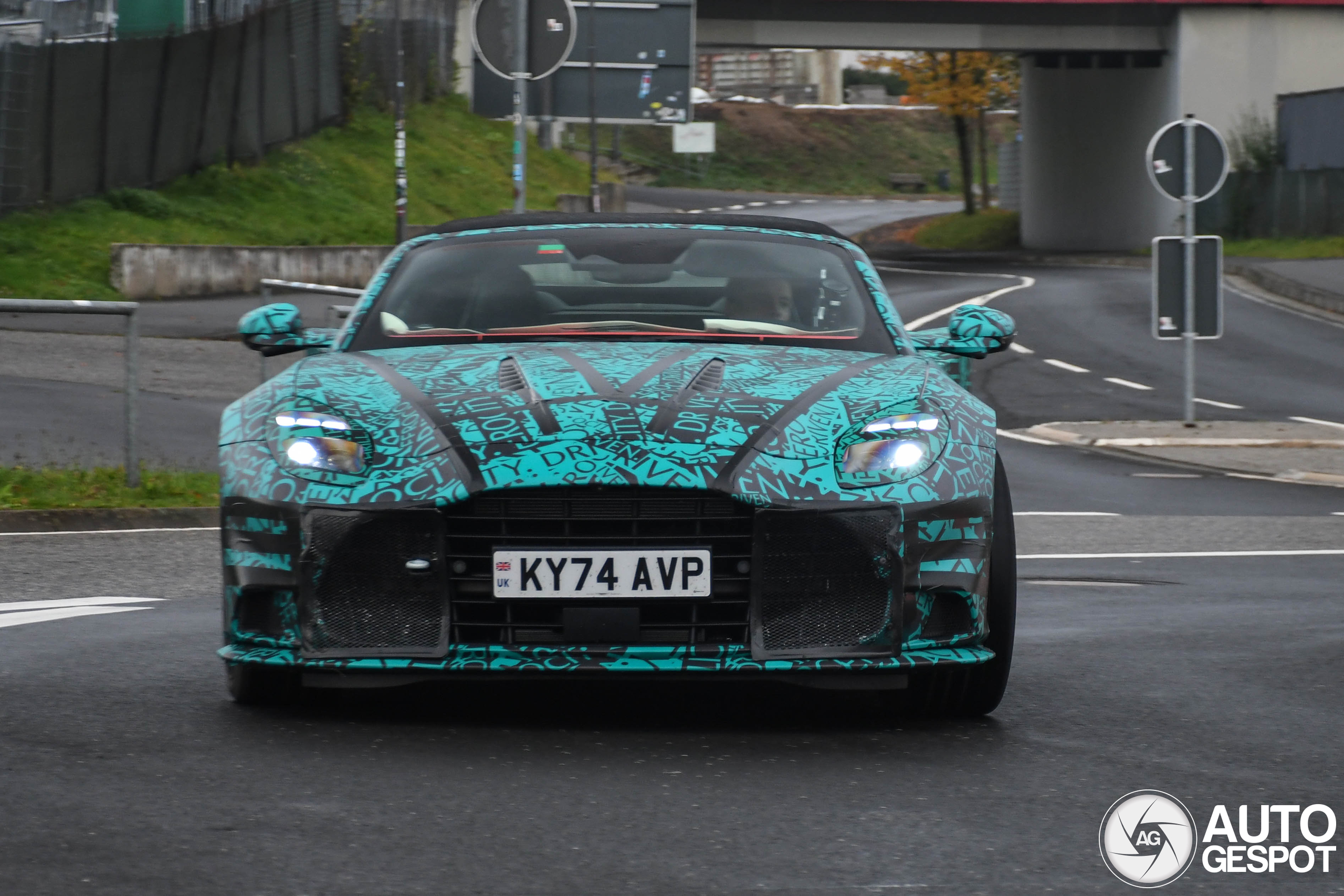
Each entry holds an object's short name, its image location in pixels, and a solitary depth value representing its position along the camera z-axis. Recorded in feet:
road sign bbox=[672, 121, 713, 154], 258.98
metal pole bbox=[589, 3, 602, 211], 142.92
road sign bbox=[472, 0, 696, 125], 151.02
